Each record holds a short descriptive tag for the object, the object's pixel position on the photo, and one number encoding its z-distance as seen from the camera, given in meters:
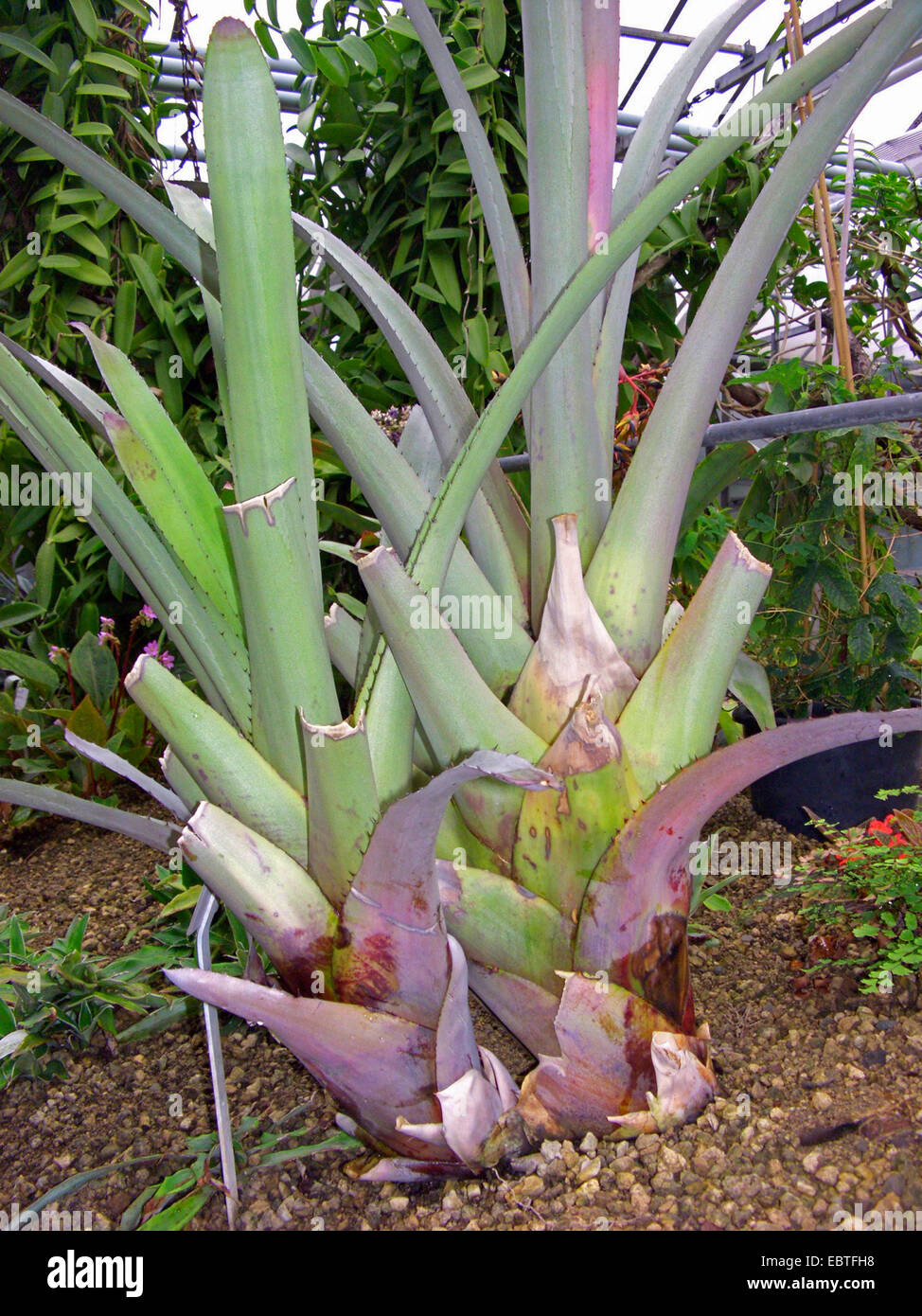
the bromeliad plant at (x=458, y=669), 0.49
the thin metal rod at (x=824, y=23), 3.43
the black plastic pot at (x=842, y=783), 1.20
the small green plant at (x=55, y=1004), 0.75
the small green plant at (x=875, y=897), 0.71
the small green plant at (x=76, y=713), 1.60
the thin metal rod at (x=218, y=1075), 0.53
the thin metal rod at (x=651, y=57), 3.71
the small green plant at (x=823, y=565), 1.30
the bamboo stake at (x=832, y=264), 1.35
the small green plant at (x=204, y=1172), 0.57
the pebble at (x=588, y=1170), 0.54
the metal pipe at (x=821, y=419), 0.79
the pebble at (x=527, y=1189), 0.53
